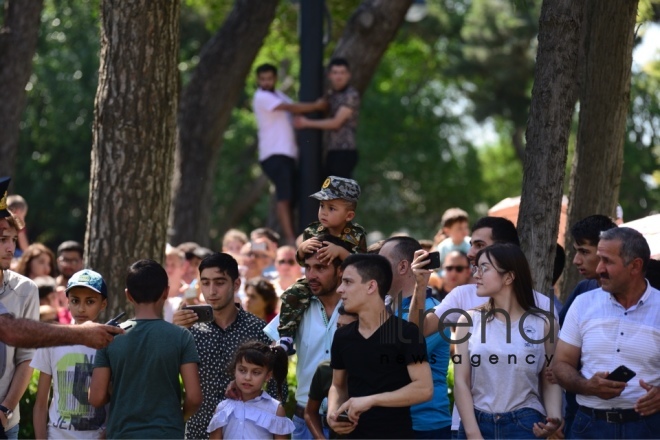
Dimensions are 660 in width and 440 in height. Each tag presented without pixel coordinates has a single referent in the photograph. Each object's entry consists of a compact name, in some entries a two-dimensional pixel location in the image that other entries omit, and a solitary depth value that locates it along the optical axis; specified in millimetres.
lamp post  24469
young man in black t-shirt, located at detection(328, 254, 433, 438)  13102
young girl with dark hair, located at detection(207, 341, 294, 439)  14594
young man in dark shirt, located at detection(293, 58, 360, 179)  26187
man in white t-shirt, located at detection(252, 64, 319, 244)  27234
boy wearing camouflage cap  15250
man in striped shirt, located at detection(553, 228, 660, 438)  13602
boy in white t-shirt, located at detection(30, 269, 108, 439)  15031
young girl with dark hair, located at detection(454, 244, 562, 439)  13750
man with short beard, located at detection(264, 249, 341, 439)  15211
